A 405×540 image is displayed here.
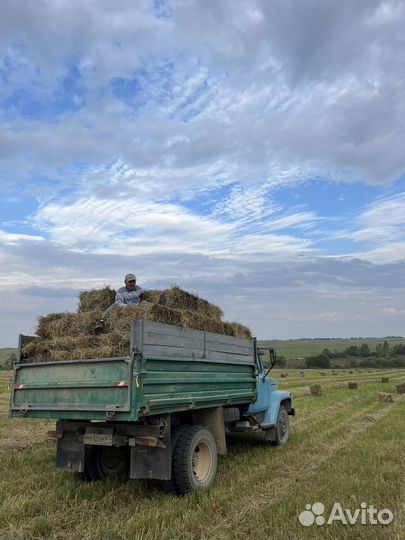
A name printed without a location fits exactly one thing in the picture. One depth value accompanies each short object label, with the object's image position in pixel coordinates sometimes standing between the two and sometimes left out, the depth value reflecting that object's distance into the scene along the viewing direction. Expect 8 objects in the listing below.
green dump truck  6.13
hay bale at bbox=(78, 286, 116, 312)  8.44
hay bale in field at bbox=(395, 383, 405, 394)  24.68
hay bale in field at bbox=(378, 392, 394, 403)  19.45
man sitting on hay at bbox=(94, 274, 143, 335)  7.60
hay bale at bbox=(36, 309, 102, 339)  7.38
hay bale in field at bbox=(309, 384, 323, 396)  23.05
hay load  6.75
